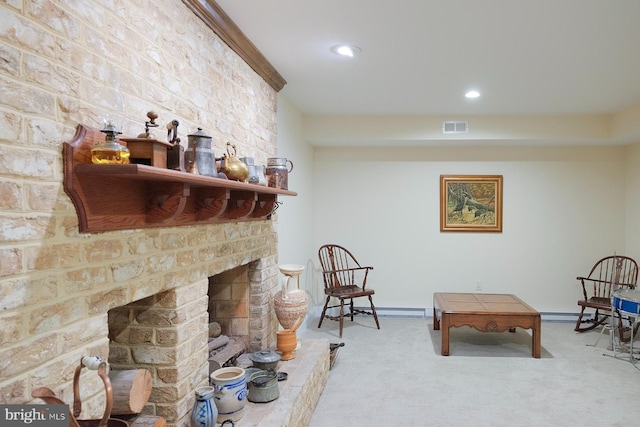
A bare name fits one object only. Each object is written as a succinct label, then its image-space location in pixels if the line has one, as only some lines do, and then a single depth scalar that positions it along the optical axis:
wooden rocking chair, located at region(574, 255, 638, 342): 4.66
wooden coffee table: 3.90
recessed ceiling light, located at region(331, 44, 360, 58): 2.78
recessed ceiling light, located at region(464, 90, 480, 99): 3.86
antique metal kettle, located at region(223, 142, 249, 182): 2.17
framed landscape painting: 5.41
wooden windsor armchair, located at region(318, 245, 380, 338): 4.89
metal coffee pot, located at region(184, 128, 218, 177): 1.79
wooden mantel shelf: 1.27
